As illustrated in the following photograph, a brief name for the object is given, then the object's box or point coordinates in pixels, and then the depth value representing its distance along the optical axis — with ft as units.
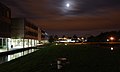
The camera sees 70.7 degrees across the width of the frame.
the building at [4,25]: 84.63
